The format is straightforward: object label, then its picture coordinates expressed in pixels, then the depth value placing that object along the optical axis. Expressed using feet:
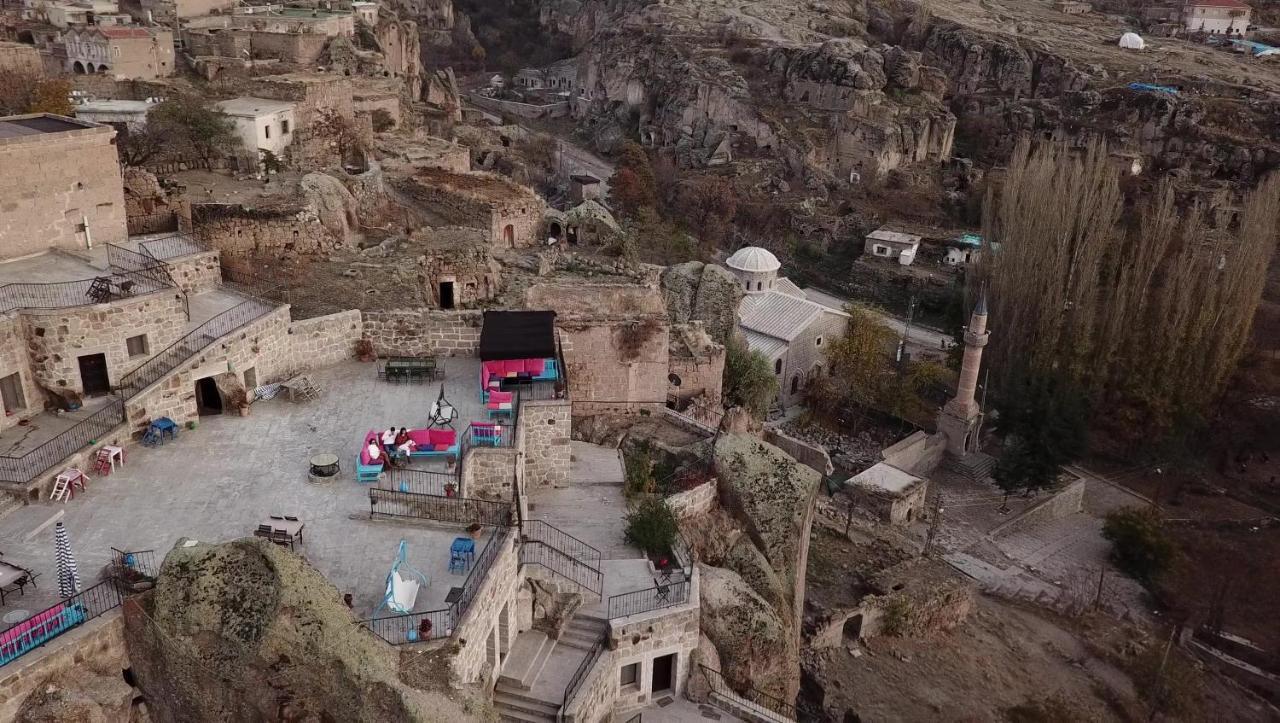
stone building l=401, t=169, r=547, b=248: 118.01
